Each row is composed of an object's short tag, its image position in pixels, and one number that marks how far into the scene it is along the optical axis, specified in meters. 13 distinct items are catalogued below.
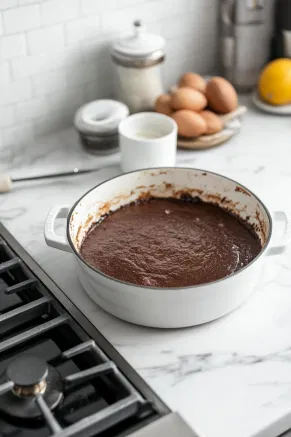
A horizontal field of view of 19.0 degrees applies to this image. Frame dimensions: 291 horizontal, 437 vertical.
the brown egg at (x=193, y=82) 1.45
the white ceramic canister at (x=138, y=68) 1.40
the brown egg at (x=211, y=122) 1.40
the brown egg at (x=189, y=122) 1.37
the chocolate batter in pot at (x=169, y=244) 1.07
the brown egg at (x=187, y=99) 1.39
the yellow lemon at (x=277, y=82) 1.49
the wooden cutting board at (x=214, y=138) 1.40
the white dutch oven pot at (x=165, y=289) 1.01
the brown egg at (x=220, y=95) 1.43
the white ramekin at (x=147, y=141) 1.29
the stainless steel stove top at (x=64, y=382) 0.92
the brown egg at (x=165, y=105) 1.40
